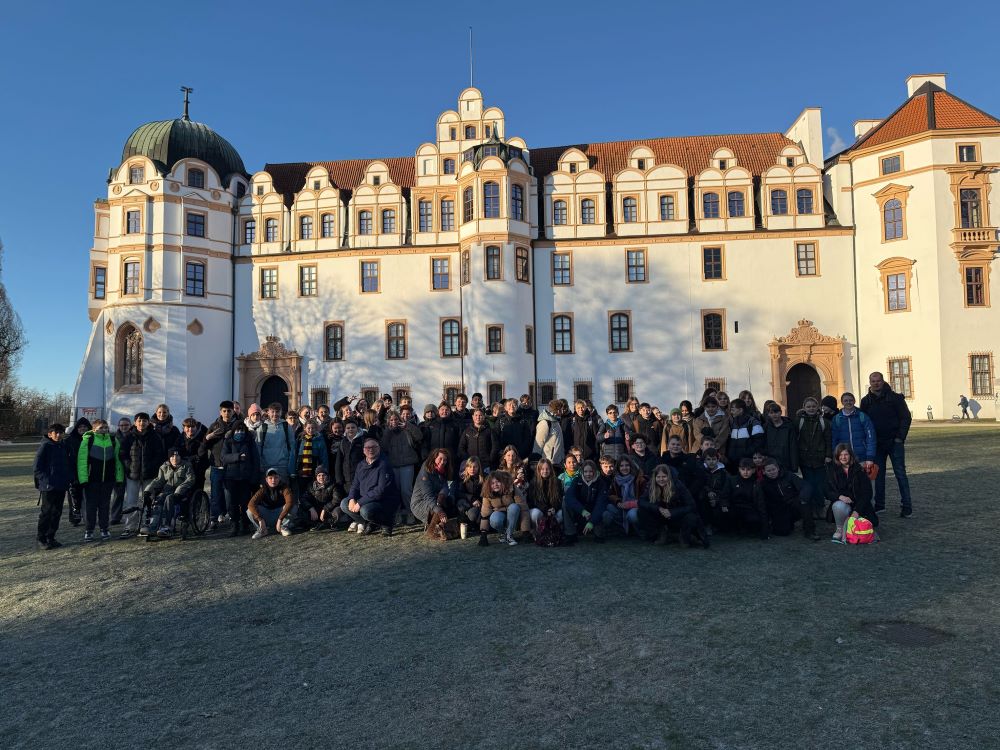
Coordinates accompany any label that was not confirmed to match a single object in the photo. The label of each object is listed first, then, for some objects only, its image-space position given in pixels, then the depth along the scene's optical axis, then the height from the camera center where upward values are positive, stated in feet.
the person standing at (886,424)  32.65 -1.09
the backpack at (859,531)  26.86 -5.23
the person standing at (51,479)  29.09 -2.79
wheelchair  31.30 -4.72
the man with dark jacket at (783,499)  28.68 -4.17
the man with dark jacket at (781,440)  31.65 -1.74
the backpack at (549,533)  28.27 -5.35
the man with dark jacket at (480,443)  33.53 -1.72
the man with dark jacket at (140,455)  32.60 -2.02
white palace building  95.04 +21.53
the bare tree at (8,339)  162.91 +19.74
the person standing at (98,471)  30.68 -2.62
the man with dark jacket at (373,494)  31.27 -3.98
